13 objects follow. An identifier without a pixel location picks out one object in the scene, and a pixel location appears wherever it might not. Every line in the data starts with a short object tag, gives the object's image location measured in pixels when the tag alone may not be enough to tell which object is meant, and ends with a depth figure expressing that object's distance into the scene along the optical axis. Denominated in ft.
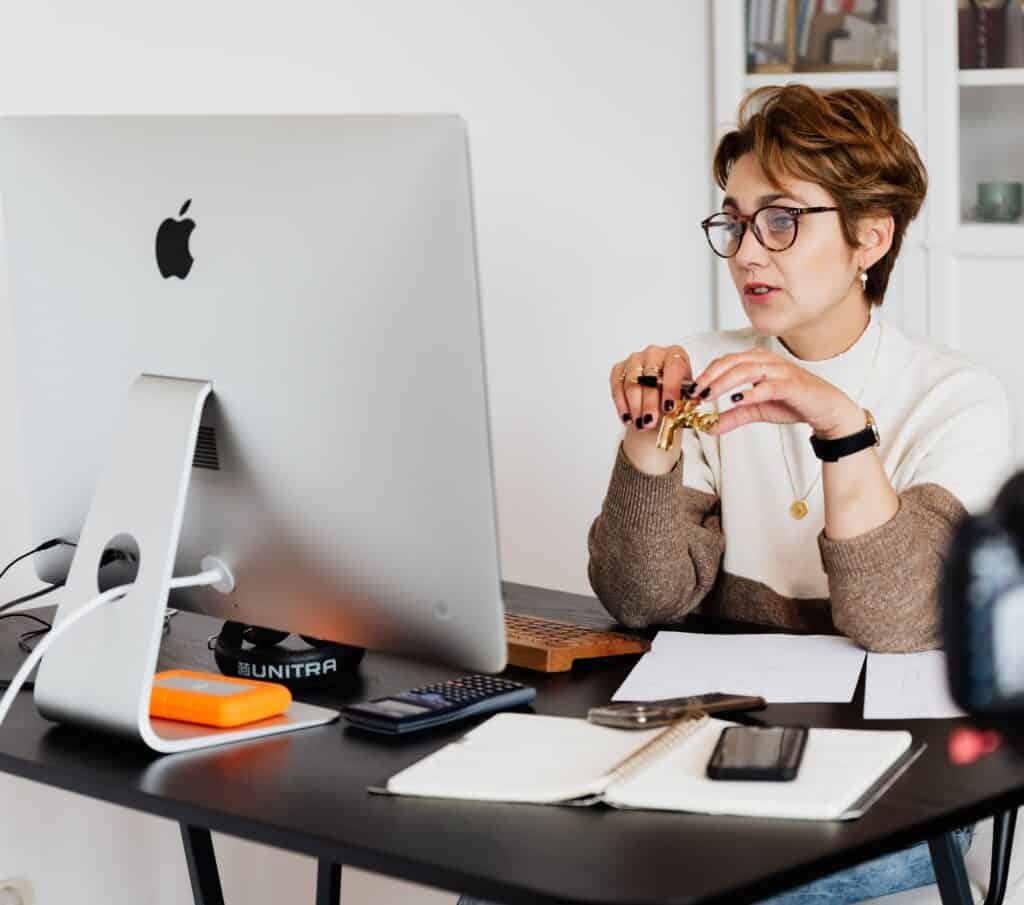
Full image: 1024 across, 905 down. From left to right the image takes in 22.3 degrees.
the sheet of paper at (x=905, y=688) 7.25
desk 5.99
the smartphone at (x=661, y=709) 7.02
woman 8.30
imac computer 6.68
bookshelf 15.03
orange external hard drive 7.30
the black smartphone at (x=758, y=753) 6.49
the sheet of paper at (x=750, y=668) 7.52
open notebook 6.37
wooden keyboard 7.87
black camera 2.89
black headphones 7.79
